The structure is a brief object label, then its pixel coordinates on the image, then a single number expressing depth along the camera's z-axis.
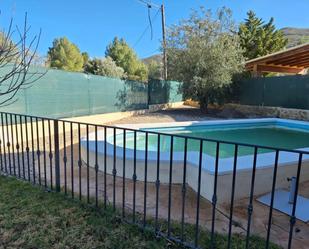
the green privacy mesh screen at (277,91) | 10.21
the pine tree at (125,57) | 26.91
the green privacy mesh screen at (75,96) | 6.70
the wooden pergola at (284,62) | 10.55
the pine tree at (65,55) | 23.62
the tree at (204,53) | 10.55
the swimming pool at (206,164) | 3.04
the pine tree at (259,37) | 18.39
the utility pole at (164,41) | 12.10
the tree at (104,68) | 21.33
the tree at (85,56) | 27.33
